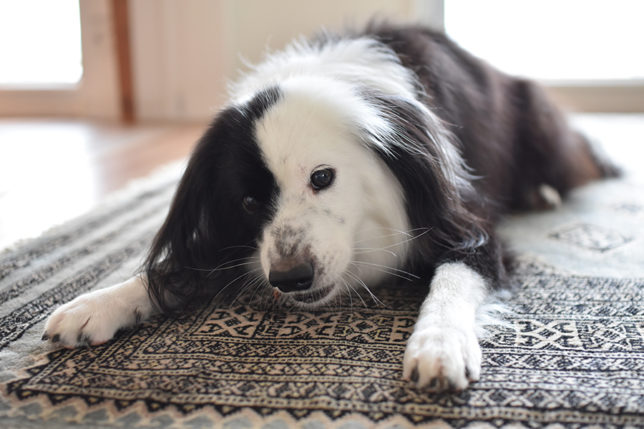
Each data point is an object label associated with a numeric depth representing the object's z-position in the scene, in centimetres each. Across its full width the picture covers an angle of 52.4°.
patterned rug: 99
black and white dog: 128
